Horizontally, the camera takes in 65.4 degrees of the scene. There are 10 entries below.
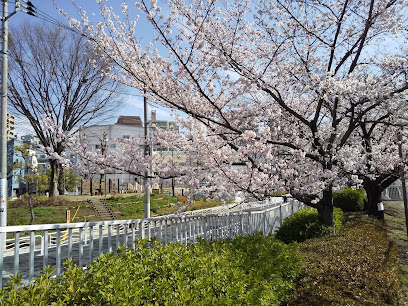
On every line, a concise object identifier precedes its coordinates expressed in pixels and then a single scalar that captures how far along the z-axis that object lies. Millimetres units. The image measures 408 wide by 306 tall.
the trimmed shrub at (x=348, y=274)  4262
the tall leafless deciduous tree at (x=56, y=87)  21938
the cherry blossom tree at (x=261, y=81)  6516
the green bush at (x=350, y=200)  17562
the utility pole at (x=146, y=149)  10517
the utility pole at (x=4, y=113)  8531
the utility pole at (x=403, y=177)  9775
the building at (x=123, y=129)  46544
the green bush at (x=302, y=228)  8741
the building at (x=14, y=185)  48606
